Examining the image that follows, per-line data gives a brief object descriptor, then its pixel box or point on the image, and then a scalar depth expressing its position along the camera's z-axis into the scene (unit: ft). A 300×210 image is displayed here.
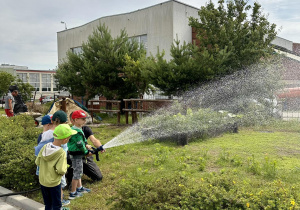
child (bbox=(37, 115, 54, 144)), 13.61
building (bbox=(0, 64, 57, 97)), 197.33
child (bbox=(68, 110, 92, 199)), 13.35
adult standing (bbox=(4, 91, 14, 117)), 32.96
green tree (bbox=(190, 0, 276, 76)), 36.55
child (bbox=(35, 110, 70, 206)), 12.71
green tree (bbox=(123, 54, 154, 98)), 37.93
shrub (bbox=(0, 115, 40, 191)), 15.05
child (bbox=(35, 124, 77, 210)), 10.75
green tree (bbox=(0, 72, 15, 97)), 98.16
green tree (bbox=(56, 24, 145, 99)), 46.65
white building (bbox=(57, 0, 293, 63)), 59.16
